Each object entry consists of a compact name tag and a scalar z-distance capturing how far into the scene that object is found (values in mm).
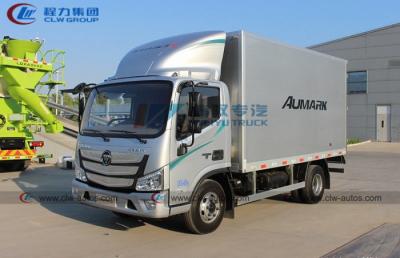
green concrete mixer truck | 13570
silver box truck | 6246
